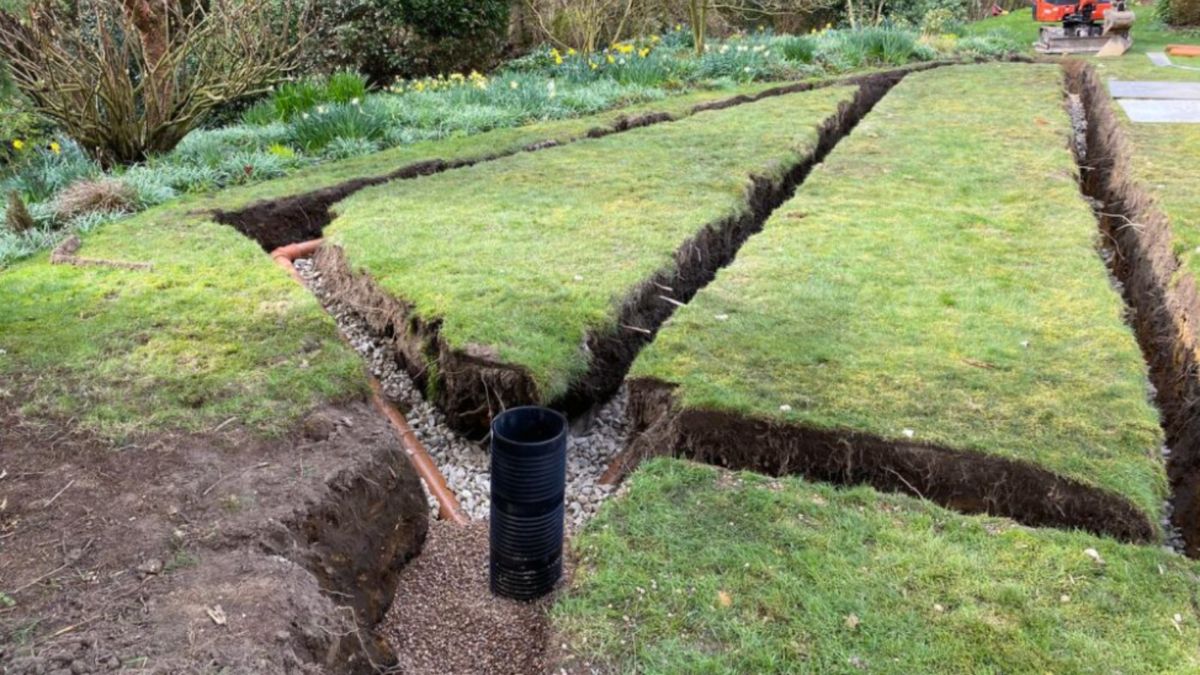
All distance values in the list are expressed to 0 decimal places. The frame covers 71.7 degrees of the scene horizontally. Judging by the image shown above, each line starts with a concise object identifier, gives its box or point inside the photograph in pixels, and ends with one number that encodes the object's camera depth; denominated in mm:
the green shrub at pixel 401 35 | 10680
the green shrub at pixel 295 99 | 8477
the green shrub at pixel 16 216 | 5570
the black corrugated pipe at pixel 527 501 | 2525
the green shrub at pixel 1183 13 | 16672
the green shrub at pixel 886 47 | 12695
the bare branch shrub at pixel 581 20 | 11750
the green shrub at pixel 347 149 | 7562
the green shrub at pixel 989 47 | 13969
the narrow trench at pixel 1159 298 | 3566
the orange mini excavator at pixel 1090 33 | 13547
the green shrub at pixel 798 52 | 12227
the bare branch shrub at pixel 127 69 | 6469
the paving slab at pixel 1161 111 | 8570
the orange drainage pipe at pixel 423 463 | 3463
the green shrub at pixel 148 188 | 6277
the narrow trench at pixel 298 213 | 6039
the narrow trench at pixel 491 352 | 3820
